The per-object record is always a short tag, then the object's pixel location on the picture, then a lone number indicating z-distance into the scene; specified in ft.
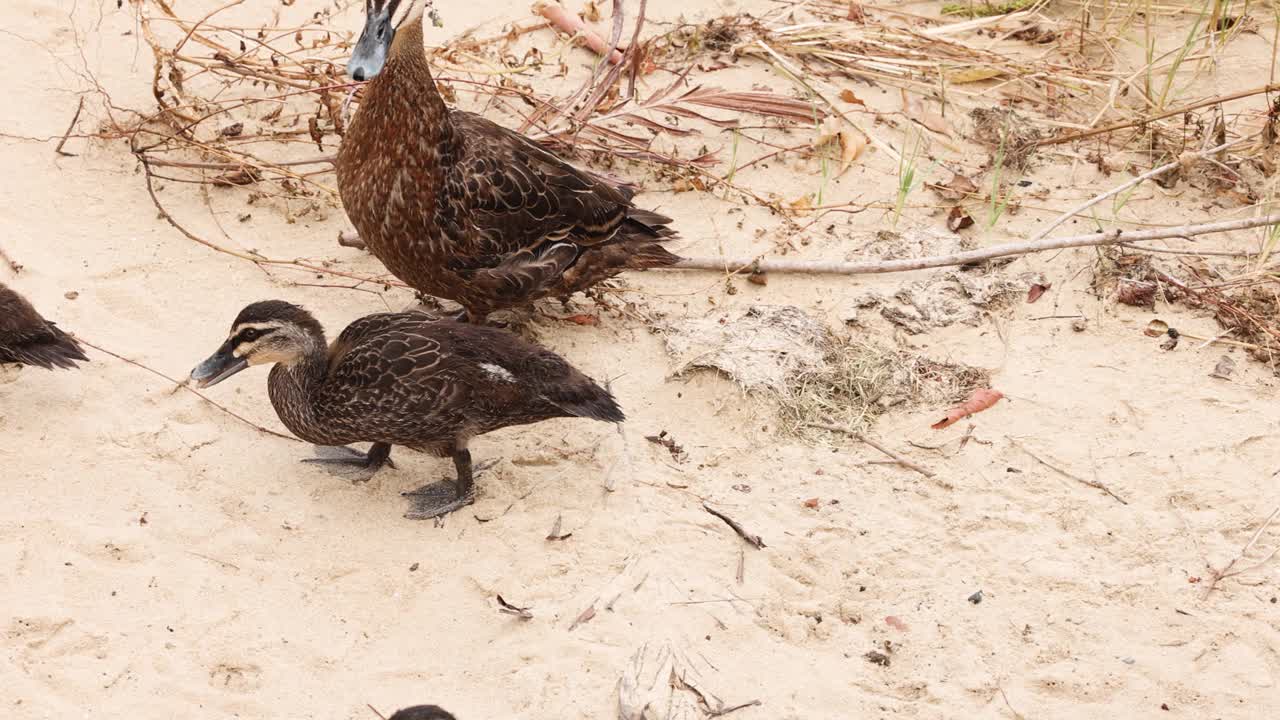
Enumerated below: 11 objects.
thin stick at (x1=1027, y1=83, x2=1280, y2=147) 21.89
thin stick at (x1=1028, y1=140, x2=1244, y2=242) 21.10
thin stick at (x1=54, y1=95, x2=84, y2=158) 20.71
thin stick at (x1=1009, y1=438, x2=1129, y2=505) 17.19
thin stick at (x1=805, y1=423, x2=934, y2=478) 17.40
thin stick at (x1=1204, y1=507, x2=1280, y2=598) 15.99
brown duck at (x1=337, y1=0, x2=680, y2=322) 17.67
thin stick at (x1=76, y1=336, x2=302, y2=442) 17.45
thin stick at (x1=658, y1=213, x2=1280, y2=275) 20.44
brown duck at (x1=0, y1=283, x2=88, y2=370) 16.61
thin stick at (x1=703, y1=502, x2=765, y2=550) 16.14
